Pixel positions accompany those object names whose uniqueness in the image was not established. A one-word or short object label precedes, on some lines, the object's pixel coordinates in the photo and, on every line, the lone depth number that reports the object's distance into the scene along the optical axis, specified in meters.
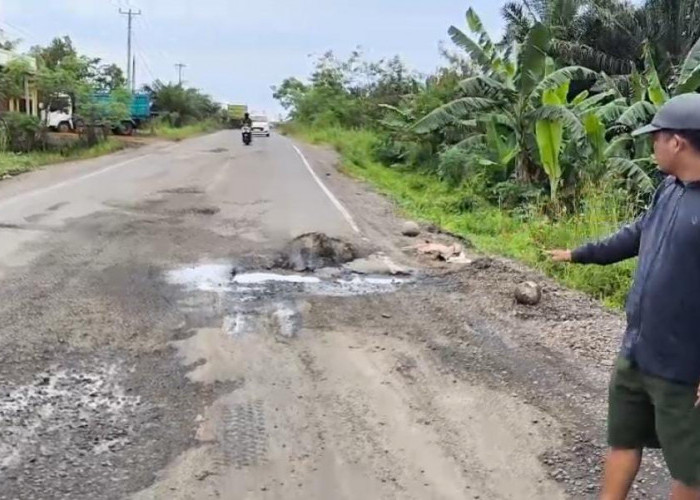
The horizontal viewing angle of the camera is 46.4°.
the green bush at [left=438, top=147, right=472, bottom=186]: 18.73
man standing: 2.90
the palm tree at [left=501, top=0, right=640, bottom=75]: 29.03
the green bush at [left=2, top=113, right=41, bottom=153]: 25.78
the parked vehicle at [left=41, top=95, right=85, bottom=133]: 30.82
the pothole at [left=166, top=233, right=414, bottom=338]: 6.71
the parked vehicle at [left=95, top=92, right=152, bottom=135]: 45.25
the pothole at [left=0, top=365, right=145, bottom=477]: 4.09
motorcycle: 42.34
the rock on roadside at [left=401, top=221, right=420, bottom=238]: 12.18
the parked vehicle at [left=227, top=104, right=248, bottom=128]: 90.69
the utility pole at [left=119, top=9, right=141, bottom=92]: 64.94
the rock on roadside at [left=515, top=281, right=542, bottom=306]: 7.63
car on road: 60.97
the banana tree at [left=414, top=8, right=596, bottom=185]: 14.11
